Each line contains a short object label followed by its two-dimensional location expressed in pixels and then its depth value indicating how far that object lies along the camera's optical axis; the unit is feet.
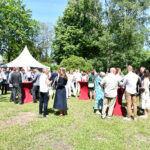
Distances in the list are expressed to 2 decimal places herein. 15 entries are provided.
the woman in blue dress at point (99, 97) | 22.52
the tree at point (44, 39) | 165.58
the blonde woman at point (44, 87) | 19.59
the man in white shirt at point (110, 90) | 19.35
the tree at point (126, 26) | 69.72
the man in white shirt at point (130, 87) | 19.45
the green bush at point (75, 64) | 57.36
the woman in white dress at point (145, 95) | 20.82
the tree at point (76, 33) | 83.40
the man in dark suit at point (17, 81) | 27.22
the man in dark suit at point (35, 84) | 29.25
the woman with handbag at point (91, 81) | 31.08
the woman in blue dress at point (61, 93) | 20.15
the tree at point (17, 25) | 89.76
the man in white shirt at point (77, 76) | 38.83
